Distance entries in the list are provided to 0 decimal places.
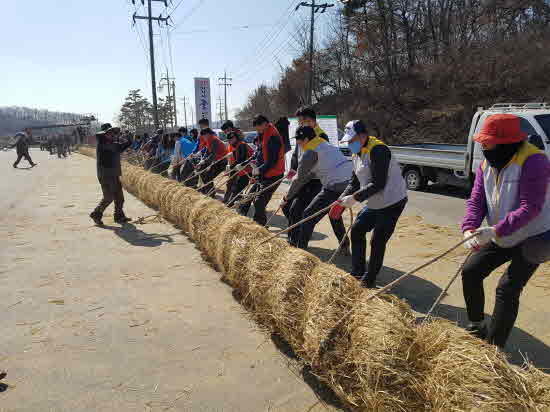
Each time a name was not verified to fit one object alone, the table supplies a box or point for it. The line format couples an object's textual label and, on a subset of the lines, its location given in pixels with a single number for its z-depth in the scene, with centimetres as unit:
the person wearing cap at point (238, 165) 741
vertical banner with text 2817
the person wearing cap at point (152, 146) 1472
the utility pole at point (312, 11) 2358
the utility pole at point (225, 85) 7275
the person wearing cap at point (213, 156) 910
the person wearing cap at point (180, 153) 1125
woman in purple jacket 237
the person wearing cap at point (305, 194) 518
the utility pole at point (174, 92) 6162
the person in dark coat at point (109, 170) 782
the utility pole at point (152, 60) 2538
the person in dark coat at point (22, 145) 2172
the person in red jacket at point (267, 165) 592
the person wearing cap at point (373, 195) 377
